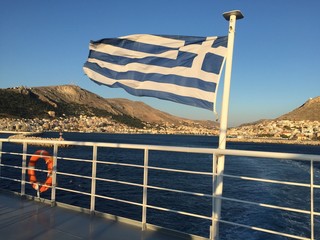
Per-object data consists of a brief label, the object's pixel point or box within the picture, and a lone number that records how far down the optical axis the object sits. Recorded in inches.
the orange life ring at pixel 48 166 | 234.4
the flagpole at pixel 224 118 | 138.0
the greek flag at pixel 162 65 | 152.6
